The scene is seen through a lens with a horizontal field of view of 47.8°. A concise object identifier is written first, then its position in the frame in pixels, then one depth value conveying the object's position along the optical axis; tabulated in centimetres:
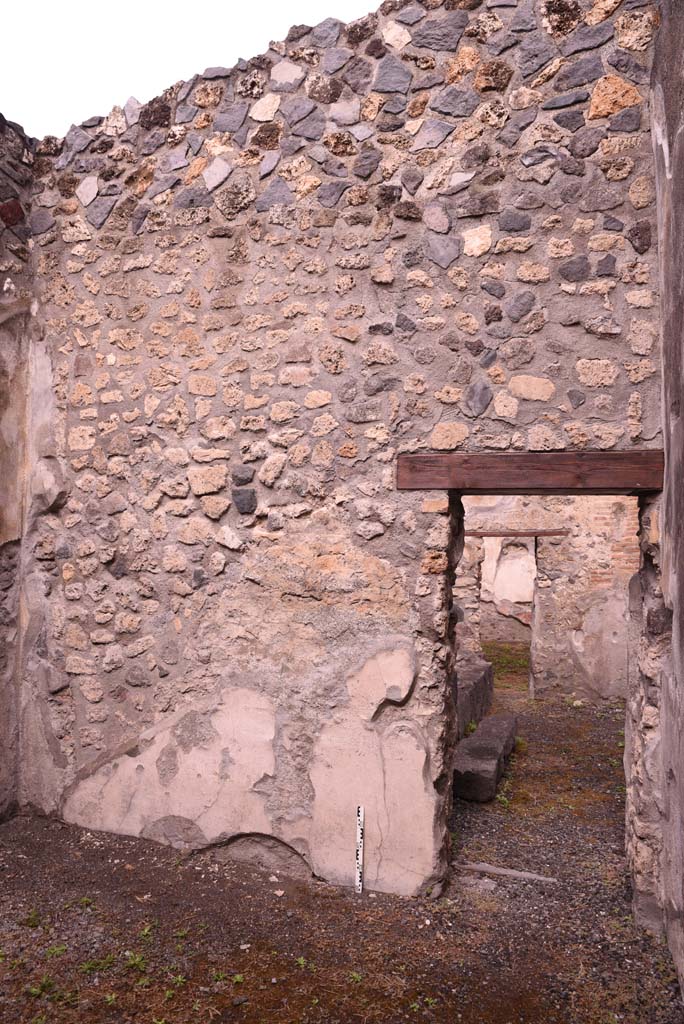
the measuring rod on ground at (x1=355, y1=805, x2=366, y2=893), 348
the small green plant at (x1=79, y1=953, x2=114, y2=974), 292
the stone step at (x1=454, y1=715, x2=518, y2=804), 476
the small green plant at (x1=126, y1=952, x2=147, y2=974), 294
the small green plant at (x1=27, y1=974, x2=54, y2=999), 278
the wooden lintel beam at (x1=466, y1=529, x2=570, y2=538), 842
